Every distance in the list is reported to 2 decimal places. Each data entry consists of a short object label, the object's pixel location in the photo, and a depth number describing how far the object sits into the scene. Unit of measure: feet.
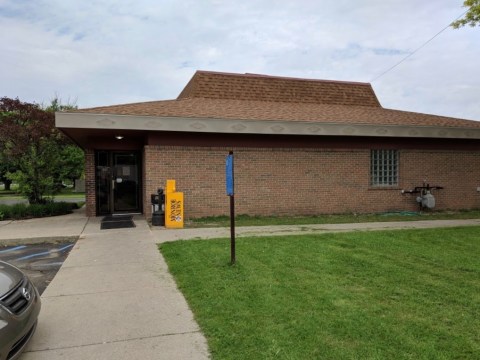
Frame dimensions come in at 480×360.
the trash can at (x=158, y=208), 37.35
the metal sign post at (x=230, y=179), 20.79
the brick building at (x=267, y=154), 40.24
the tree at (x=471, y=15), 34.62
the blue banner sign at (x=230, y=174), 20.79
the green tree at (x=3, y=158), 53.67
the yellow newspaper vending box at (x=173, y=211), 36.60
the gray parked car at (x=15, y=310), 10.37
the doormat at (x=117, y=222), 37.24
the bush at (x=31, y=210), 45.34
